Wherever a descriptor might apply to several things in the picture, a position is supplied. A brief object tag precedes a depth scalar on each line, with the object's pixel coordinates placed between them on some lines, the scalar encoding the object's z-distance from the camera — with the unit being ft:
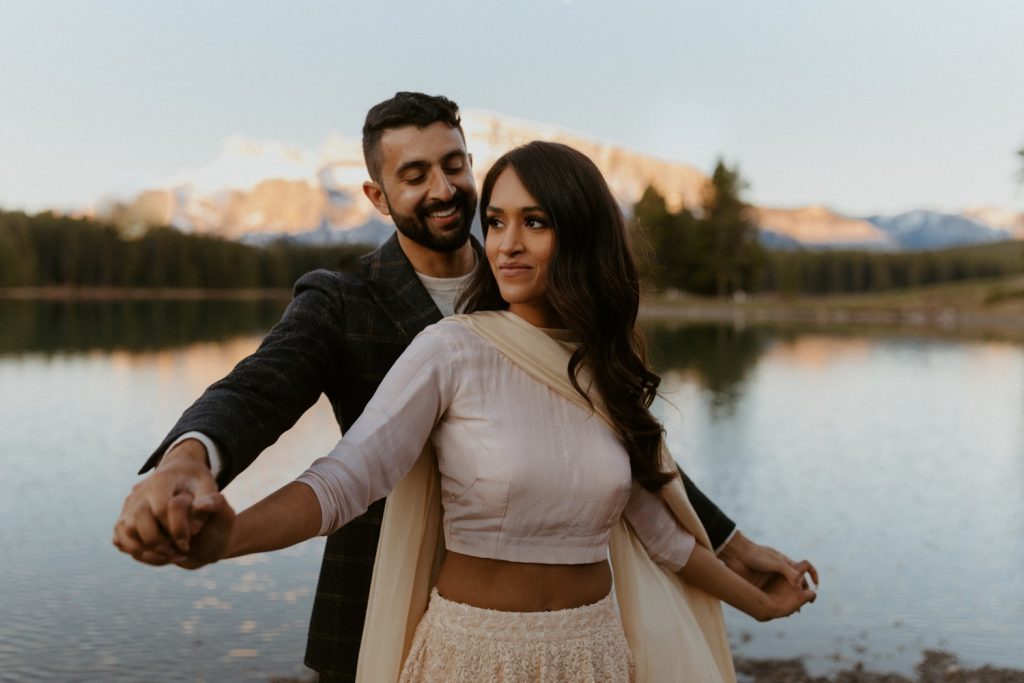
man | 8.05
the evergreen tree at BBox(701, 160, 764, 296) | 251.80
